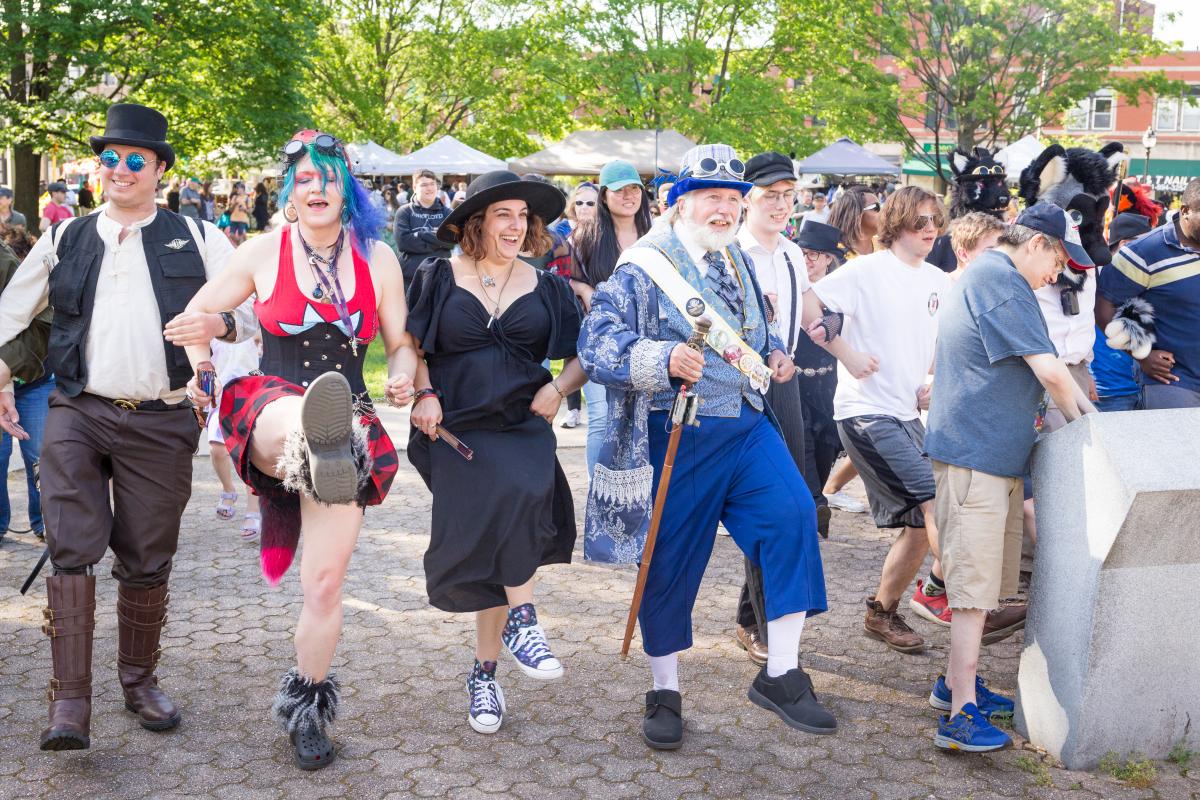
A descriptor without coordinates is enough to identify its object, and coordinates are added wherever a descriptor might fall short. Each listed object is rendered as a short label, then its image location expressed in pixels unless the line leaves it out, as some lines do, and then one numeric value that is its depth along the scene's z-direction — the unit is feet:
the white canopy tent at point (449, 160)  76.13
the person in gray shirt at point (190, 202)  76.06
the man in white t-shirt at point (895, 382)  16.29
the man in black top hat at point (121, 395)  12.87
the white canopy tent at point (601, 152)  81.25
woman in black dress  13.20
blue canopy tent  75.20
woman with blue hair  12.25
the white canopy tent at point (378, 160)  86.48
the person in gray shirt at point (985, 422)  13.11
